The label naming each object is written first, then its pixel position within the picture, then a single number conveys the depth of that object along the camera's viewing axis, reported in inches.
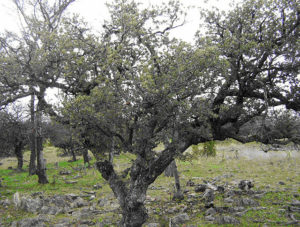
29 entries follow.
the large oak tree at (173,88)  332.5
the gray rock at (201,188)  660.7
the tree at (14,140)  1117.1
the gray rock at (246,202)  502.6
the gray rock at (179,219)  439.5
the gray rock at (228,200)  533.3
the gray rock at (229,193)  581.0
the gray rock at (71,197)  627.9
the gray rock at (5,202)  595.0
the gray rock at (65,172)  1042.8
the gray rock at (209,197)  537.0
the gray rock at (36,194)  660.1
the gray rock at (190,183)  751.6
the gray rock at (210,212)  470.6
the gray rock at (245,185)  613.3
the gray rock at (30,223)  448.9
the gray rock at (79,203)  583.5
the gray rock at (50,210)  527.5
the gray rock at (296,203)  475.4
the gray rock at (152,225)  432.2
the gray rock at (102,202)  591.2
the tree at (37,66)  421.7
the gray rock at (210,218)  439.4
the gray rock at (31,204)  542.6
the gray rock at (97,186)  771.5
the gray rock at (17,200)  572.7
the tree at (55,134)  1228.0
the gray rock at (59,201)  575.7
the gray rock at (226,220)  409.9
